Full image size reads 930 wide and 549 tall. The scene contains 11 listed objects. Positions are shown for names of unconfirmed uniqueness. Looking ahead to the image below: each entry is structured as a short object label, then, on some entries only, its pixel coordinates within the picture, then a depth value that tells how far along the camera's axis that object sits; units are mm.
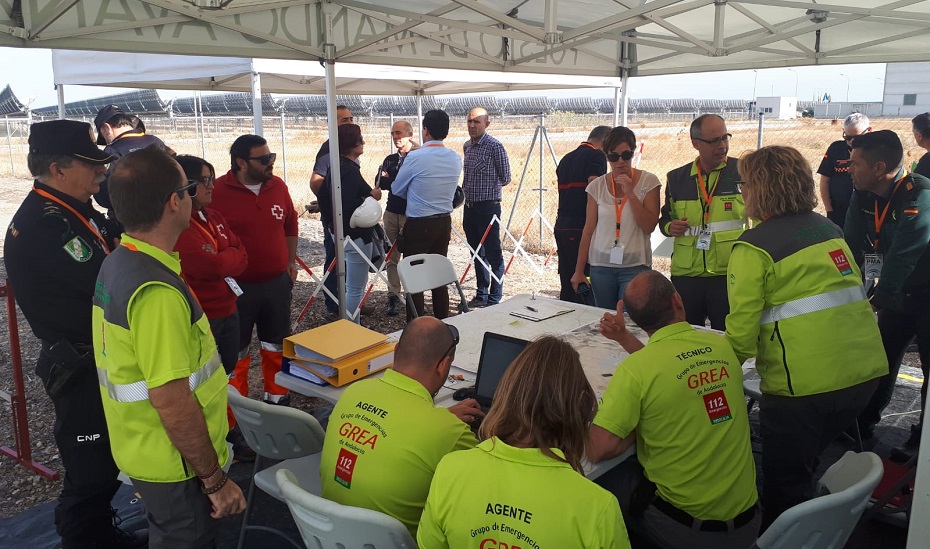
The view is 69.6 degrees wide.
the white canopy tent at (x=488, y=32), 3430
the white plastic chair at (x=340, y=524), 1591
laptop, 2373
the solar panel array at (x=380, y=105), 39344
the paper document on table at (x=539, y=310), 3477
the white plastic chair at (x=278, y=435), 2295
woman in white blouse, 3867
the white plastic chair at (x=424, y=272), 4227
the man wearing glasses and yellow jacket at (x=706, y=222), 3535
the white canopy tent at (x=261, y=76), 5141
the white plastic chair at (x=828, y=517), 1648
